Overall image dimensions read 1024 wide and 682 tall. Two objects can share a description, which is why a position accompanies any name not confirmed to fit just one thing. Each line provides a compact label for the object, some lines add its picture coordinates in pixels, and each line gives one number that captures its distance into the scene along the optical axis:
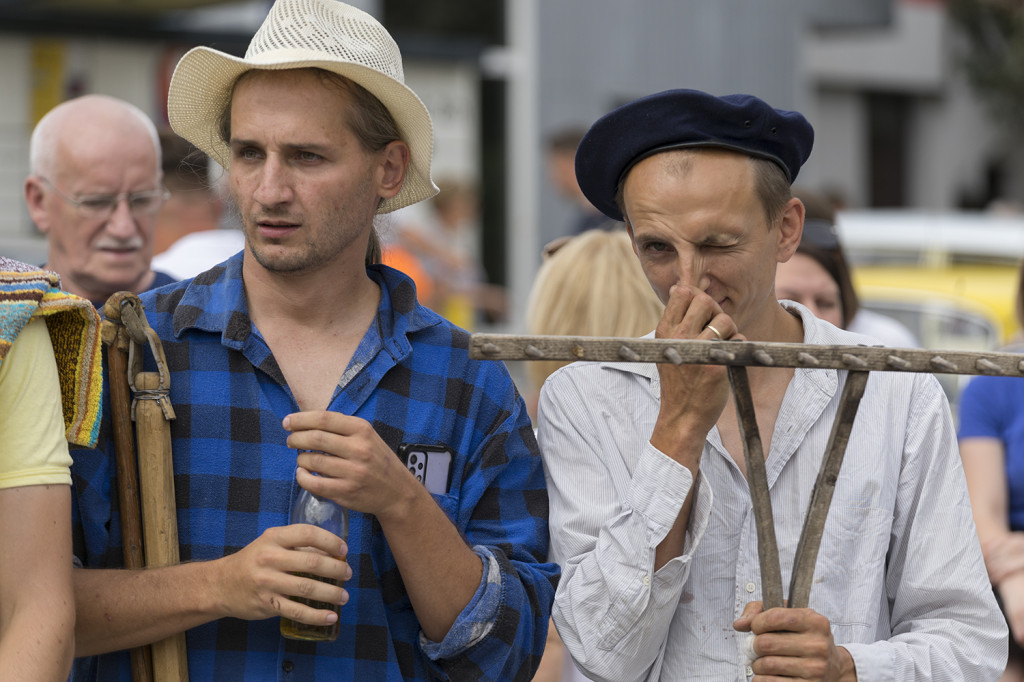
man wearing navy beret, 4.19
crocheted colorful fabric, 4.04
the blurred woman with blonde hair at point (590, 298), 6.85
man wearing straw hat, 4.28
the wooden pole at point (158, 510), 4.32
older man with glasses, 7.36
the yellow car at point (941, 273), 14.34
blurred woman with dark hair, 7.60
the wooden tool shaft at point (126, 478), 4.36
